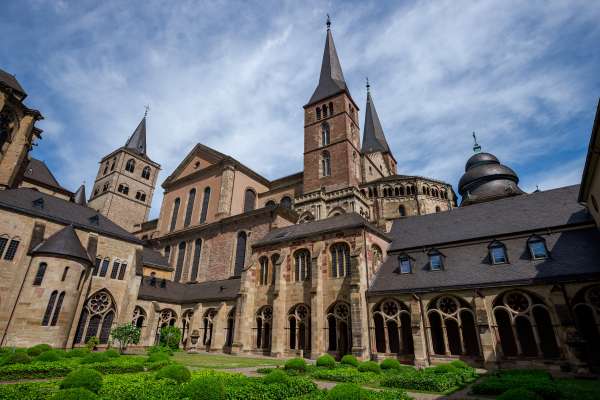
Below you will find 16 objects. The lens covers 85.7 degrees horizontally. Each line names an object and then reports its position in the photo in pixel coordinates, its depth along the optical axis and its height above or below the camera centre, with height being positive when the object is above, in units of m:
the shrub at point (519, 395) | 7.77 -1.18
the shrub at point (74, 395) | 6.86 -1.28
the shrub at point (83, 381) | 8.67 -1.25
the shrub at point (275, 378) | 10.56 -1.28
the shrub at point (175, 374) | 10.88 -1.28
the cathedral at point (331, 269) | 17.75 +4.70
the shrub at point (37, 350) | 17.30 -1.04
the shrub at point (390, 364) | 15.95 -1.15
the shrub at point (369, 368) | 14.87 -1.25
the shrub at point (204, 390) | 8.07 -1.30
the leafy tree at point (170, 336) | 28.71 -0.28
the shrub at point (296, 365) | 15.00 -1.23
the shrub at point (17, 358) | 13.54 -1.15
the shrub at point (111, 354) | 17.22 -1.13
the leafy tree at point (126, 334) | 24.19 -0.15
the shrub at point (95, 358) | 14.74 -1.20
